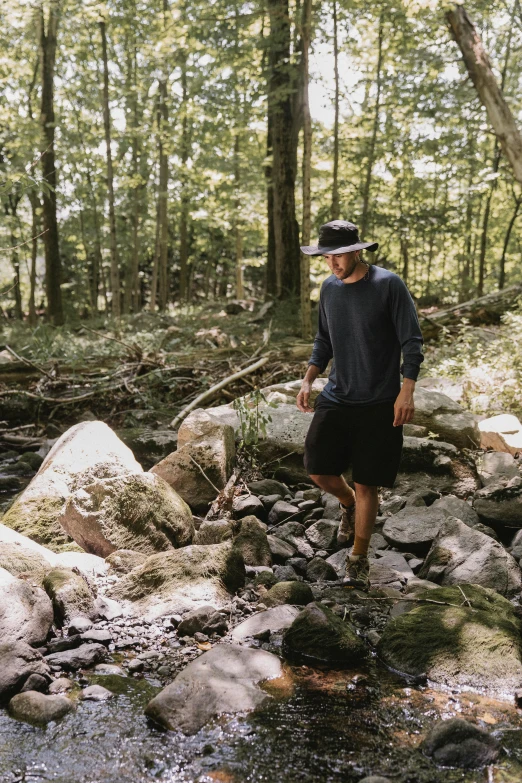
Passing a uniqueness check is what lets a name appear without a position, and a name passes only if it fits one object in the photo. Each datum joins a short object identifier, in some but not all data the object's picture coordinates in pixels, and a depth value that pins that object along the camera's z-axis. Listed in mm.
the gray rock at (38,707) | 2945
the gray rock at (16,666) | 3148
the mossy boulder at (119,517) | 4969
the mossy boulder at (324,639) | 3539
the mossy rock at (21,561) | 4320
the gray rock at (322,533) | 5242
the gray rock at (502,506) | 5227
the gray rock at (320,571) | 4641
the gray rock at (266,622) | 3826
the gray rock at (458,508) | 5336
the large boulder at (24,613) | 3494
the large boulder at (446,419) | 6918
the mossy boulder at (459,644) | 3289
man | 4094
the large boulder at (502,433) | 6910
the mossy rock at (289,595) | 4172
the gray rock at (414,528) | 5047
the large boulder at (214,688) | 2910
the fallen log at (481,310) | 12242
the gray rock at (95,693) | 3137
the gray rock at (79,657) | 3443
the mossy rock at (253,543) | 4848
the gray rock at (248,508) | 5777
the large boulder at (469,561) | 4336
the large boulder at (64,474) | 5305
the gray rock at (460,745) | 2617
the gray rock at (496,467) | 6301
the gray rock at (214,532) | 5086
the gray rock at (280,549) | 4978
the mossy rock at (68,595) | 3930
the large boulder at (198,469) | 6152
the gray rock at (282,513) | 5750
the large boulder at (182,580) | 4207
